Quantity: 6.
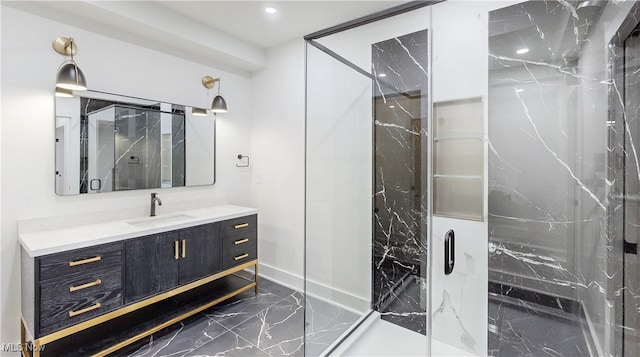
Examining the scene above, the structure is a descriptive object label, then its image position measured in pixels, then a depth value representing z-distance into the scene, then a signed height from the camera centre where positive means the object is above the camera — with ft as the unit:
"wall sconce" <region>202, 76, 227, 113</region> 9.77 +2.58
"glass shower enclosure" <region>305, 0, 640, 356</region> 4.94 -0.04
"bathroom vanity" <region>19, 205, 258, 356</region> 5.57 -2.22
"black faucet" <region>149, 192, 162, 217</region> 8.50 -0.78
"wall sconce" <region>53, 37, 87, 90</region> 6.34 +2.32
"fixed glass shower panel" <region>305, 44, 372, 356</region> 6.86 -0.52
